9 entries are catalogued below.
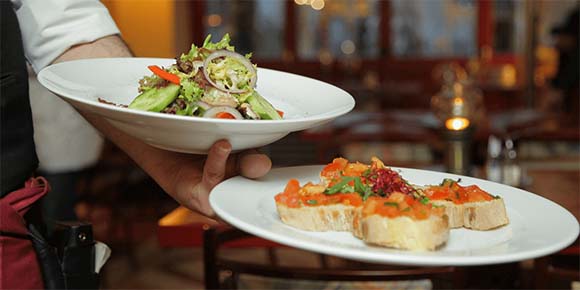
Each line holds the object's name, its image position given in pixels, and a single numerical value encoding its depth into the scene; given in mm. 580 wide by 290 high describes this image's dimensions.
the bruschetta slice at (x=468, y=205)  922
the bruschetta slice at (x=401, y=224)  839
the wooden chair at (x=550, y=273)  1942
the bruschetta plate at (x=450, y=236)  748
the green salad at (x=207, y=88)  1062
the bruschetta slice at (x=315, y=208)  919
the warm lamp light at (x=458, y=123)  2502
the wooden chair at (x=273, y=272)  1680
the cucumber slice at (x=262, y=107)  1084
